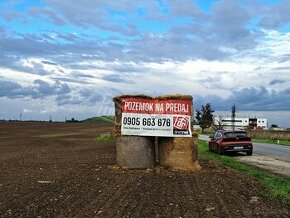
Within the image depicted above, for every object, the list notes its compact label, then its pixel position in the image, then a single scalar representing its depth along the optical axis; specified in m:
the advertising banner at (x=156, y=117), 8.34
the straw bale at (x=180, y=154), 8.09
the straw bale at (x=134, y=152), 8.15
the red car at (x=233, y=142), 15.45
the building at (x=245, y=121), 88.24
